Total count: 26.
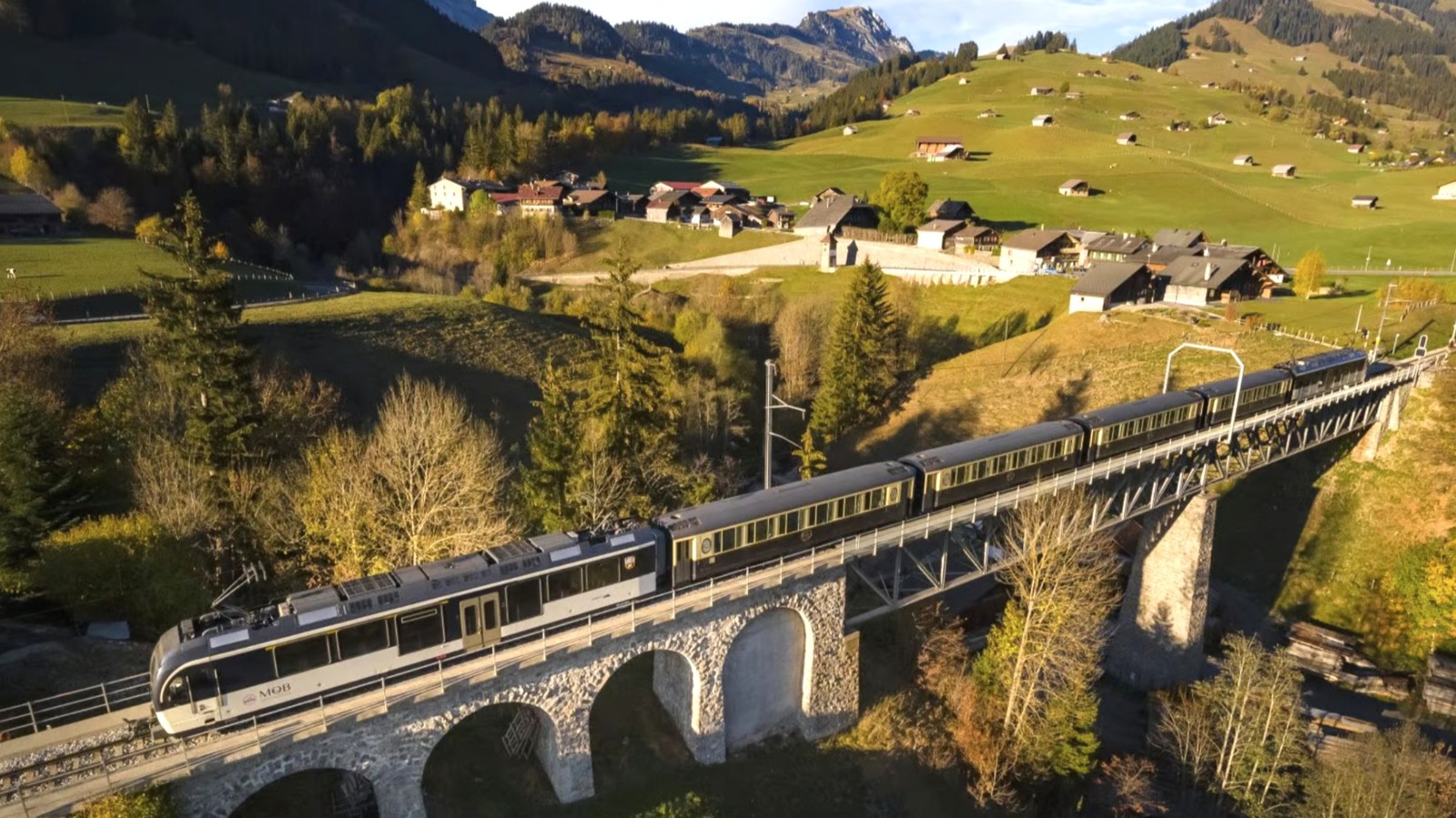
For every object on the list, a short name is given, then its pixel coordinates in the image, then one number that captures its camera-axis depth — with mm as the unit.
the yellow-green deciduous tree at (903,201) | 100562
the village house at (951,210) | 106875
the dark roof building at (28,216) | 68438
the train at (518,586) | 19422
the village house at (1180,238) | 88188
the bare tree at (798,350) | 67750
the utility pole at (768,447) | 27219
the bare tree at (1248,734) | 31141
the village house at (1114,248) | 84812
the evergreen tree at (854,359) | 62438
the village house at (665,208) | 110938
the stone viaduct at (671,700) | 19969
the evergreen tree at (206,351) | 33156
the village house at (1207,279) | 71125
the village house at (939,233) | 95438
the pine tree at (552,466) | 36094
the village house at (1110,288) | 69750
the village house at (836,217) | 100562
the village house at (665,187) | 119969
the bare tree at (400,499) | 29312
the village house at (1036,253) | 85562
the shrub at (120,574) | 24984
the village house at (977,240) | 94250
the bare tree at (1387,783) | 27516
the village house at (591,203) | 109438
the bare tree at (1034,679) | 30953
